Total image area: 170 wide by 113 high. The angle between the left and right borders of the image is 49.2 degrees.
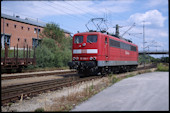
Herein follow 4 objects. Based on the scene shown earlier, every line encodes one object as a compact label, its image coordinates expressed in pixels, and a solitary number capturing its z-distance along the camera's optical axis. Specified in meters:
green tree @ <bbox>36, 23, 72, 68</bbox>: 26.56
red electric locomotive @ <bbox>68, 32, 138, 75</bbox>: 13.68
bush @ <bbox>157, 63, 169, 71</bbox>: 18.30
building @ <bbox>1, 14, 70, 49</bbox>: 33.06
